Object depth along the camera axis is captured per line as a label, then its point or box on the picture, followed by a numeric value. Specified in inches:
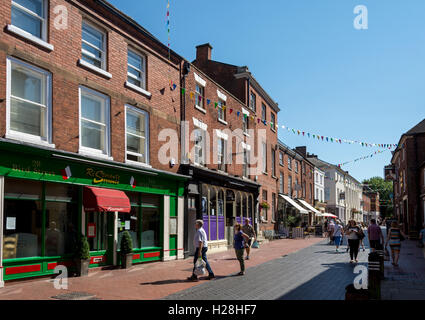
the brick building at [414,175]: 1251.2
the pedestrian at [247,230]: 679.7
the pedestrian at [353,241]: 596.7
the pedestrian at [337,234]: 818.8
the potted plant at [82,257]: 450.6
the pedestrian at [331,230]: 1017.7
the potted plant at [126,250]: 520.4
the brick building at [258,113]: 1070.4
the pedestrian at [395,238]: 554.9
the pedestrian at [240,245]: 480.9
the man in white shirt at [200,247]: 441.7
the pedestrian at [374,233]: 599.9
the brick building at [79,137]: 405.7
